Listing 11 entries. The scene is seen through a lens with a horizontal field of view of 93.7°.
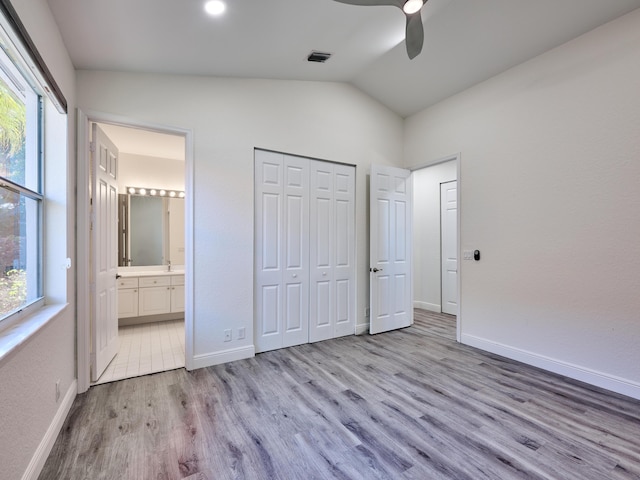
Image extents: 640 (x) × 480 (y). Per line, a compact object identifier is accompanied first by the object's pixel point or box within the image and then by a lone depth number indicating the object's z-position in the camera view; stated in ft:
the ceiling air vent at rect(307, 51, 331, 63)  9.63
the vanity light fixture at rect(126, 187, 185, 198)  15.52
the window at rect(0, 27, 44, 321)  5.04
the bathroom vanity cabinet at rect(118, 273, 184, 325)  14.01
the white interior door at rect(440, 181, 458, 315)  16.46
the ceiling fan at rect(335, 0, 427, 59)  5.98
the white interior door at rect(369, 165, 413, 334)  13.01
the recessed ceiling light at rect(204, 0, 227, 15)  6.55
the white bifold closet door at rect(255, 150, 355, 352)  10.93
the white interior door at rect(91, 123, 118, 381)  8.51
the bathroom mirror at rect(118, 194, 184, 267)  15.17
